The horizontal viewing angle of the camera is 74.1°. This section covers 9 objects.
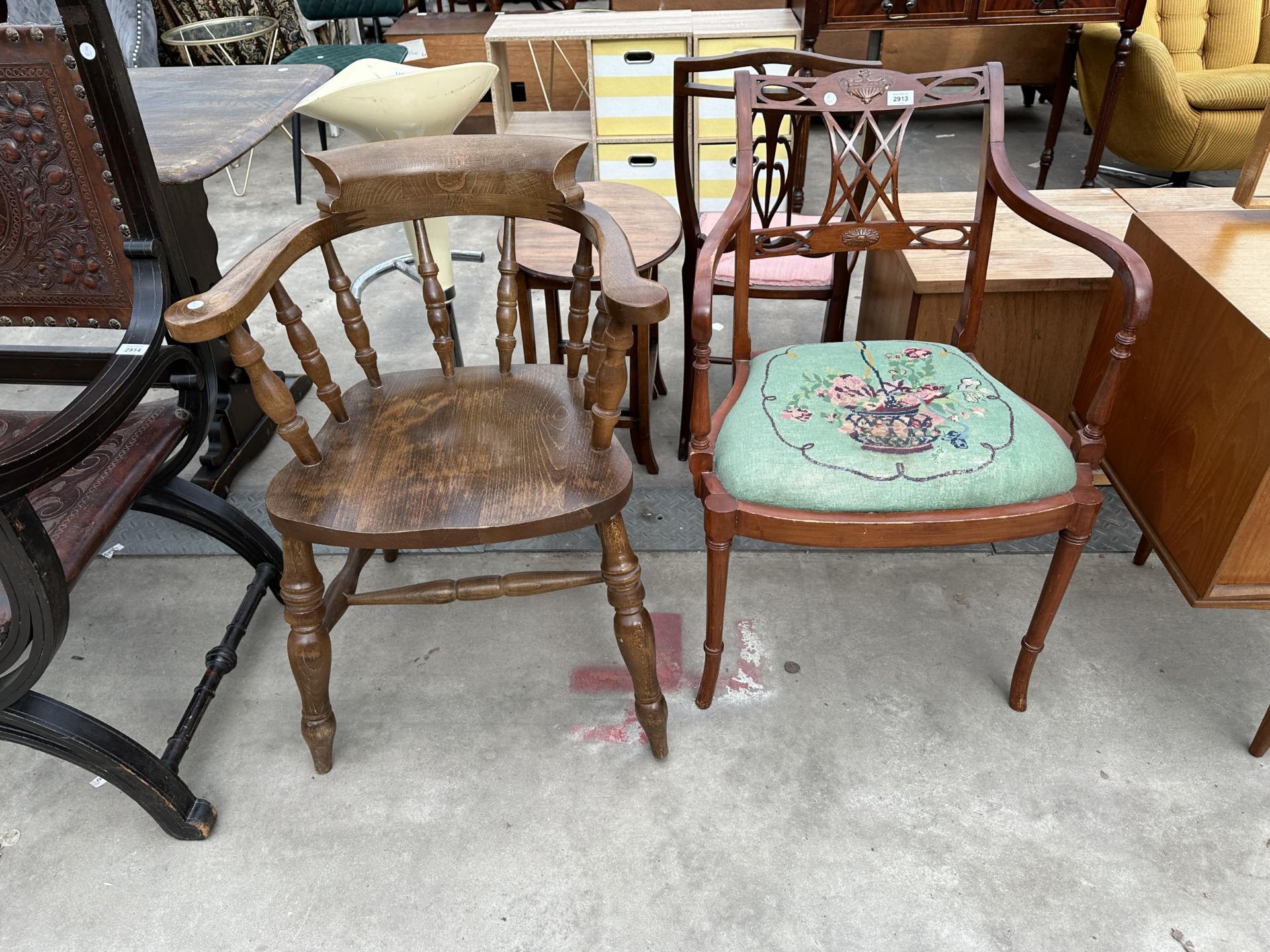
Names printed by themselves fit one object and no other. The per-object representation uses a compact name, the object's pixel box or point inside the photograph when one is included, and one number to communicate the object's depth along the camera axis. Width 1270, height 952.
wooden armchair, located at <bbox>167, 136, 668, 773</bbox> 1.28
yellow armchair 3.30
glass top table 4.27
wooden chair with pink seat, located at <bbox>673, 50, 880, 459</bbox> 1.78
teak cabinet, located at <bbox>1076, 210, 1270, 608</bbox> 1.29
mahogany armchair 1.33
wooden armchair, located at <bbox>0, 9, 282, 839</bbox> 1.19
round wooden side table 1.93
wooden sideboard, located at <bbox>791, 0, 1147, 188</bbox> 3.12
